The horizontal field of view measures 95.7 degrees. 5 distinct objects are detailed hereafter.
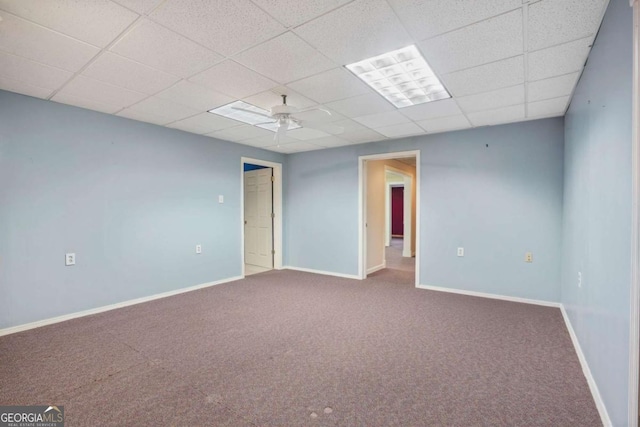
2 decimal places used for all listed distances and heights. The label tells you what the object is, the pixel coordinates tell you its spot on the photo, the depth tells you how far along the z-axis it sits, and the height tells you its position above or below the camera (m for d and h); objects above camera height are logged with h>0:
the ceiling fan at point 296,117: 2.87 +1.13
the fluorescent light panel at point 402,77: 2.24 +1.16
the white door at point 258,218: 6.10 -0.20
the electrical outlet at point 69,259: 3.17 -0.56
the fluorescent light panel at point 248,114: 3.26 +1.15
